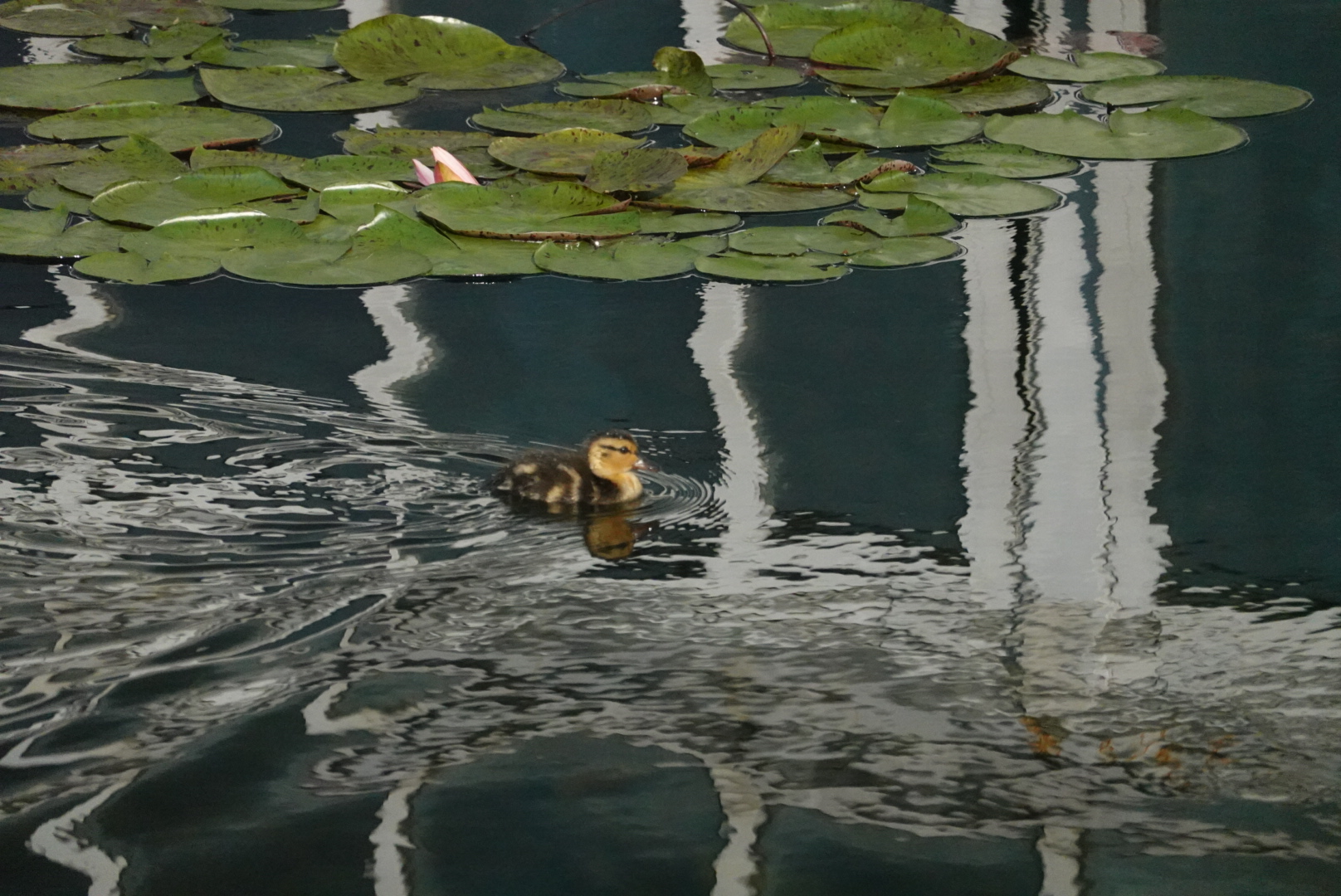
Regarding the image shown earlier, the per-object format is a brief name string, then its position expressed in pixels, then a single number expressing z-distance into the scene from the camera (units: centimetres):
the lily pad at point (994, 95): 1023
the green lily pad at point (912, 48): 1091
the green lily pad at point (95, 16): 1230
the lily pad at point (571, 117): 986
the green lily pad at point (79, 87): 1048
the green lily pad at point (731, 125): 960
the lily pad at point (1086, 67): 1088
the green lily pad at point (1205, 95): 1014
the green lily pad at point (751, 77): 1075
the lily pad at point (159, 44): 1171
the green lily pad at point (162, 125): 971
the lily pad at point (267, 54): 1127
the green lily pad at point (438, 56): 1102
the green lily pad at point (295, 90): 1037
